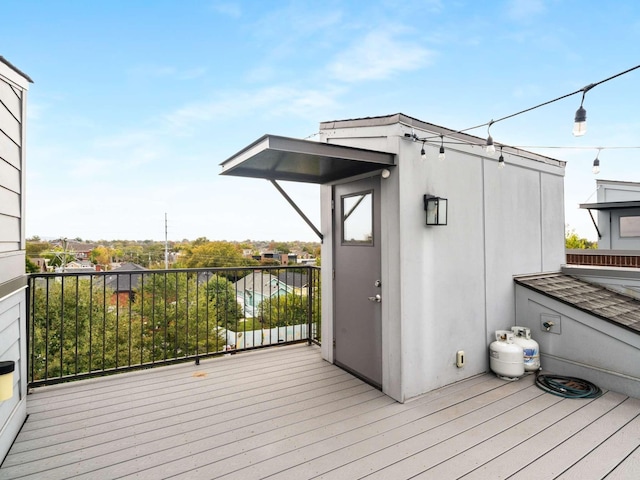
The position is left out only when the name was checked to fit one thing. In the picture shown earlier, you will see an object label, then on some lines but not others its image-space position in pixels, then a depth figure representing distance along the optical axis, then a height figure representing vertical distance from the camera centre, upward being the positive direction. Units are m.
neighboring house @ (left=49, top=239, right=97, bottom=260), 17.77 -0.28
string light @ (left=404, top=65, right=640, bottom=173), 1.56 +0.75
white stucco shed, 2.66 -0.02
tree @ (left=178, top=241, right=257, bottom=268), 26.53 -1.16
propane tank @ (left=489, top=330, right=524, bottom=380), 3.02 -1.17
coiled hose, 2.69 -1.33
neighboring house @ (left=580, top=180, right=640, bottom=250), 8.45 +0.53
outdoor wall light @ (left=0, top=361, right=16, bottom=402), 1.67 -0.73
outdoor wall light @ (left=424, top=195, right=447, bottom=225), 2.74 +0.27
